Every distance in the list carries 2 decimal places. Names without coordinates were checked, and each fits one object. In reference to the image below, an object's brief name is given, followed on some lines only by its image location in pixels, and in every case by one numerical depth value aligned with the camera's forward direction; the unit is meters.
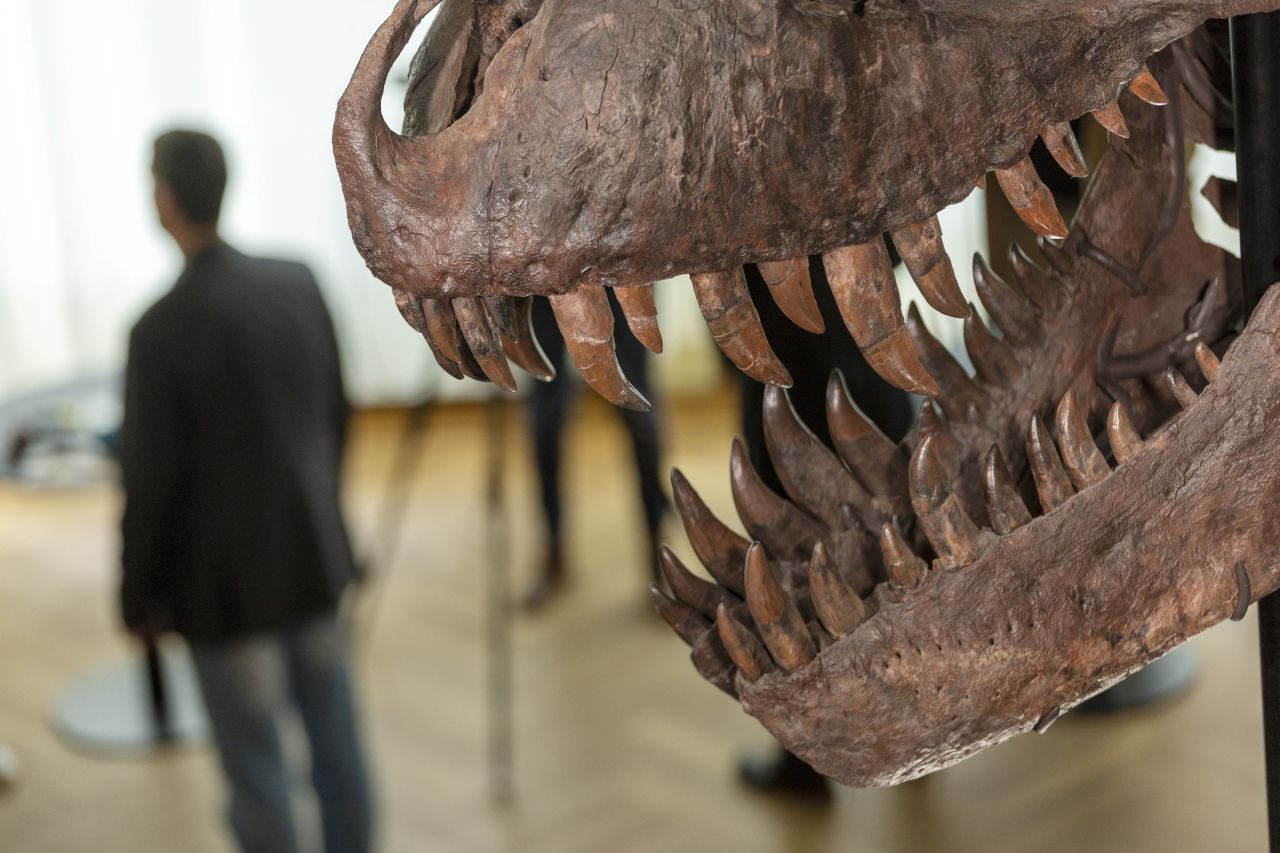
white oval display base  4.05
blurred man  2.67
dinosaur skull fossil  0.91
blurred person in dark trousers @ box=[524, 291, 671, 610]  4.44
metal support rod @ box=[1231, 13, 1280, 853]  1.08
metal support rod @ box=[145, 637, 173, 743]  4.13
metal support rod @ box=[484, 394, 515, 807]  3.67
